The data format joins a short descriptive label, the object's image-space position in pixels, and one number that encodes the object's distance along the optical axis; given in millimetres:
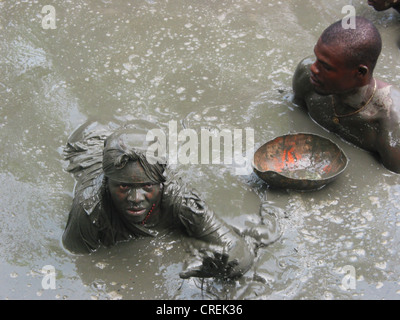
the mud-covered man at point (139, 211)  5301
